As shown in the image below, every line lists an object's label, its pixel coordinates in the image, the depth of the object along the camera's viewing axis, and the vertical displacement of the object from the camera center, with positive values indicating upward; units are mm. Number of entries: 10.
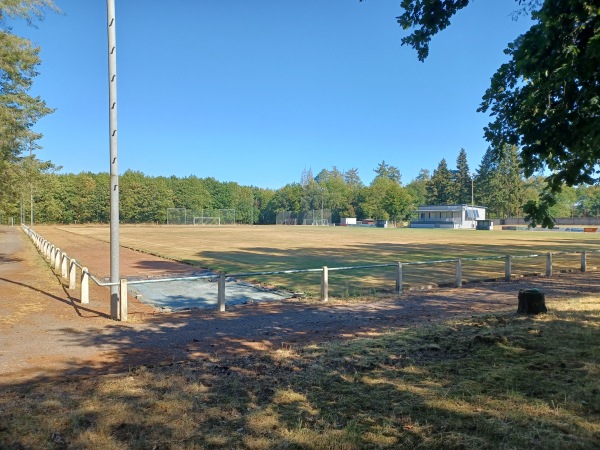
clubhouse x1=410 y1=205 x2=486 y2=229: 95688 -322
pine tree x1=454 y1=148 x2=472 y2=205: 120812 +9215
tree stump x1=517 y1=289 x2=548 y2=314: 9334 -1738
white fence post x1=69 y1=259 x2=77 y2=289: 14105 -1953
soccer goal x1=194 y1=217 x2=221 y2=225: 106562 -1802
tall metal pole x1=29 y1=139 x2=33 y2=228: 20603 +2858
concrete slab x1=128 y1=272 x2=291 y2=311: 12195 -2376
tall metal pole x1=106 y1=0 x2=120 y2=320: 9859 +1217
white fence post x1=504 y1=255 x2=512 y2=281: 15995 -1849
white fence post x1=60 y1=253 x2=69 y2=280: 16831 -2055
